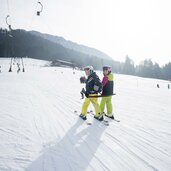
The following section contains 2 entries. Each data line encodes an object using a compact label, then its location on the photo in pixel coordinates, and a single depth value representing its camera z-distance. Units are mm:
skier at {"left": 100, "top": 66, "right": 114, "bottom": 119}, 7998
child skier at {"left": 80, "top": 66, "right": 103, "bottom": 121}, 7535
